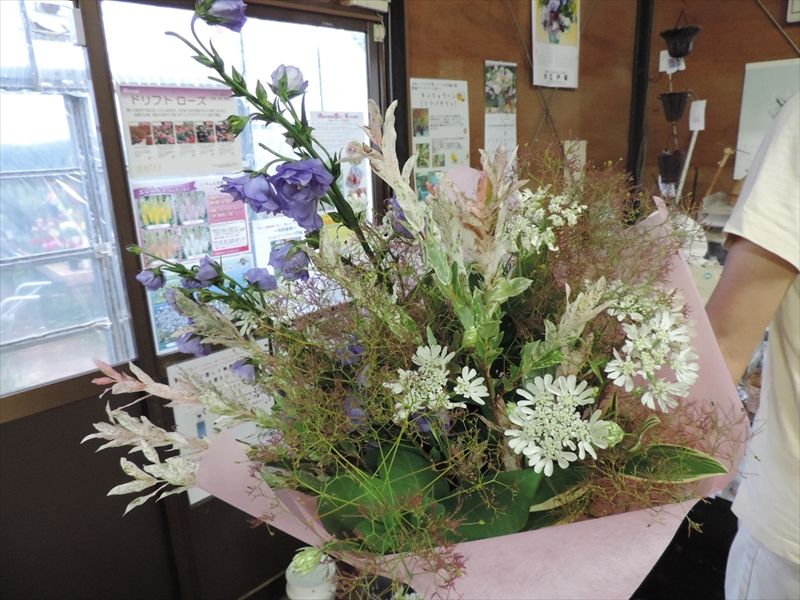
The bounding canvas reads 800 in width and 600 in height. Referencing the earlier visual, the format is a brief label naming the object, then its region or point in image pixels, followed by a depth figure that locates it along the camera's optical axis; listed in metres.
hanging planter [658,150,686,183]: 2.46
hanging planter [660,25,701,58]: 2.38
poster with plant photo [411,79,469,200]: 2.07
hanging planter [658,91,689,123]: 2.42
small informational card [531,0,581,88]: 2.45
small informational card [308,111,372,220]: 1.93
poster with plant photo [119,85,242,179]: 1.51
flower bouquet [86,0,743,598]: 0.42
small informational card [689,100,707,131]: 2.57
